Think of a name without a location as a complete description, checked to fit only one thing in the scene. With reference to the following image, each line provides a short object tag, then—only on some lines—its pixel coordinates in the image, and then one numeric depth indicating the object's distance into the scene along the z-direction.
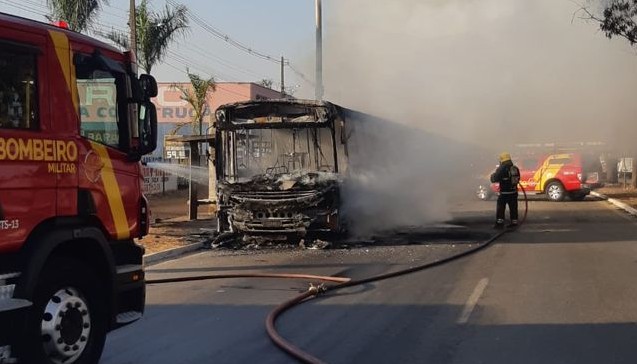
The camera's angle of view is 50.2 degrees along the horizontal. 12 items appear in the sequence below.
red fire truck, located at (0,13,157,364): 4.20
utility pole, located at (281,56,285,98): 57.78
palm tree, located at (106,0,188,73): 22.34
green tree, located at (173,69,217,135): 29.50
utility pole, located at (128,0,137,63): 16.55
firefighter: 15.91
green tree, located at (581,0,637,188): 14.84
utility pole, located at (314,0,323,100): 20.86
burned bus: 12.11
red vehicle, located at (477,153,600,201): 24.89
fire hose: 5.43
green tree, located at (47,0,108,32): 16.69
